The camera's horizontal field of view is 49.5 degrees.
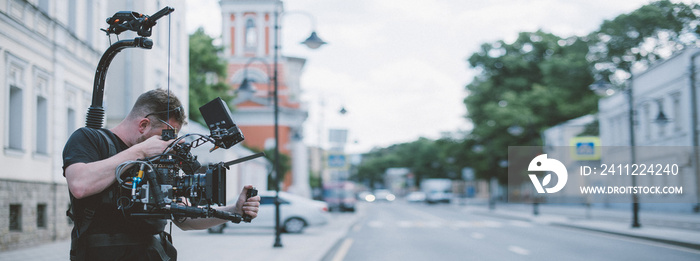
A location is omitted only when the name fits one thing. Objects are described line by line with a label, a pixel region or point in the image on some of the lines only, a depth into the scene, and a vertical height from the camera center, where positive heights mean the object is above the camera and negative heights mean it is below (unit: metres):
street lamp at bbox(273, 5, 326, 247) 16.15 +1.44
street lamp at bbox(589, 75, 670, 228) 23.08 +1.12
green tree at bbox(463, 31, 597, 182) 54.72 +4.87
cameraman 2.92 -0.10
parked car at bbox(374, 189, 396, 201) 100.00 -5.29
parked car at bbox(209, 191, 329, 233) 22.92 -1.76
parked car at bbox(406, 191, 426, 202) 94.38 -5.14
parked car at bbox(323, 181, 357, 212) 49.28 -2.69
